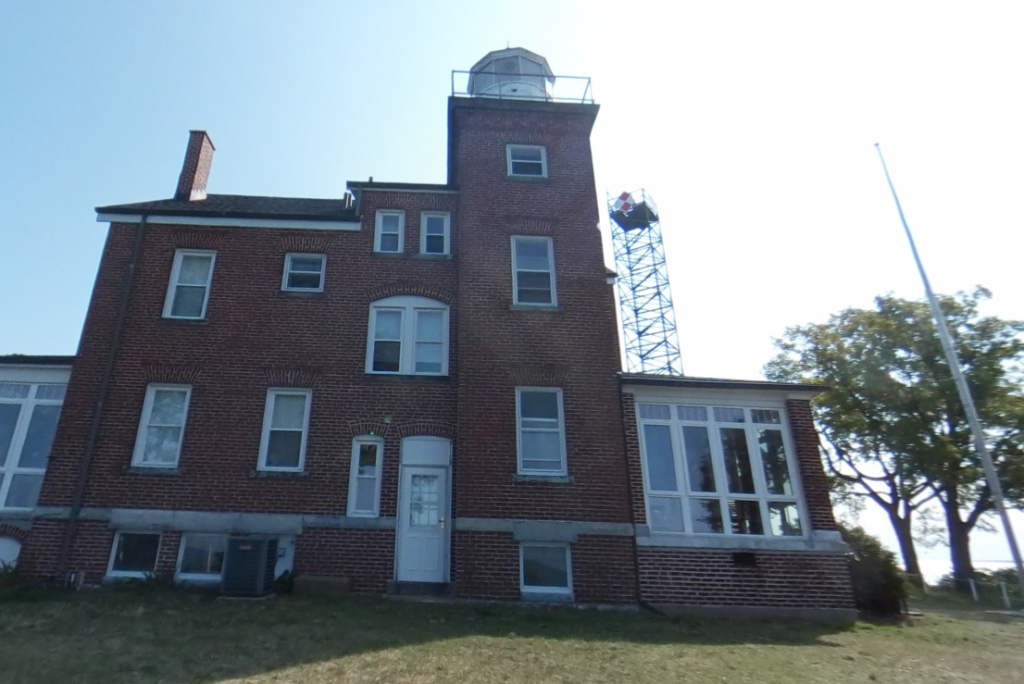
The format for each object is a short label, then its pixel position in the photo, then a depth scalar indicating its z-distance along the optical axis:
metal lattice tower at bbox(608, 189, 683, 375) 32.81
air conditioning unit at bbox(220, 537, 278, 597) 11.05
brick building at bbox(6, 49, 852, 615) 12.38
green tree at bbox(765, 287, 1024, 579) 25.12
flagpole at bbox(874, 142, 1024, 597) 14.80
